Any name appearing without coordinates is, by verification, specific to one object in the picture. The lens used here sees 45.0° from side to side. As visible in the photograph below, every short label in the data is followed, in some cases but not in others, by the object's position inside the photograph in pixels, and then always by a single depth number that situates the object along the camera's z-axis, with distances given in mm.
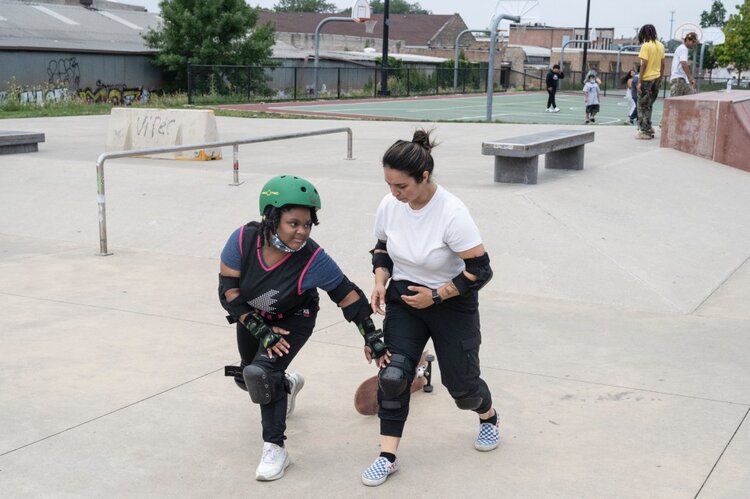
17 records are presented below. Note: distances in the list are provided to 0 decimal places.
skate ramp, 13641
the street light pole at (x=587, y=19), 59094
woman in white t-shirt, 3889
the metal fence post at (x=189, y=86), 31380
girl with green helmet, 3932
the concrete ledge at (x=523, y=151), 9711
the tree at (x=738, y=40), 60875
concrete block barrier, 12938
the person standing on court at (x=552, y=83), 28552
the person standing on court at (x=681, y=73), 15297
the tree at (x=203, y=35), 38531
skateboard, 4766
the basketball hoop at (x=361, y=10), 45094
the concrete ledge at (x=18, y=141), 12453
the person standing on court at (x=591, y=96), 23188
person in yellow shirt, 14117
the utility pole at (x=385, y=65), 39719
